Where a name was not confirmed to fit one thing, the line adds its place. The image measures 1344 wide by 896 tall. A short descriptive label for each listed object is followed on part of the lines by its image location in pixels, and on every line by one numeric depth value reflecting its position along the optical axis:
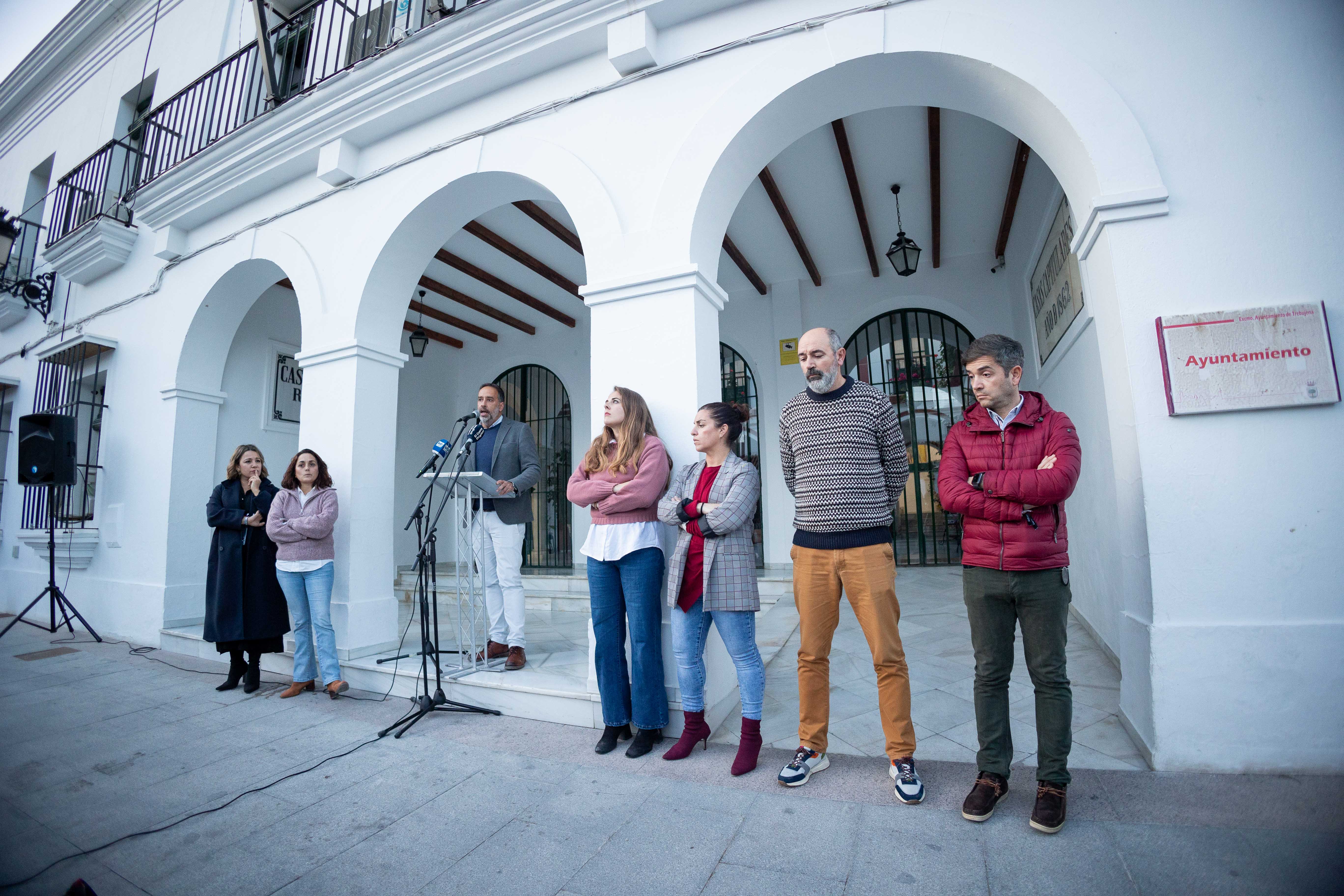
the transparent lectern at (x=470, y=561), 3.44
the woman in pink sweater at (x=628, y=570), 2.67
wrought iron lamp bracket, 7.18
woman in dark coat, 3.84
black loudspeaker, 5.46
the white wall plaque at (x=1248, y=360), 2.21
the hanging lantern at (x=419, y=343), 7.18
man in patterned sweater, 2.20
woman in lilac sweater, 3.69
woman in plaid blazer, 2.43
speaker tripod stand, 5.40
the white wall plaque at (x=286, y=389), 6.36
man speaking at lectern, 3.70
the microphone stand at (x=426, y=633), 3.11
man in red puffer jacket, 1.94
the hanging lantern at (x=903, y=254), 5.48
